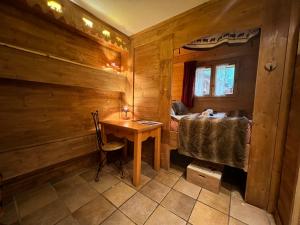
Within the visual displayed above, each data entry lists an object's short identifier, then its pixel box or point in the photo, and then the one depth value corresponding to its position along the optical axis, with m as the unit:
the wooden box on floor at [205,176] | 1.68
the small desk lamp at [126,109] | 2.54
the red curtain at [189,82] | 3.80
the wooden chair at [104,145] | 1.93
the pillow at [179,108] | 3.08
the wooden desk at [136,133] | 1.72
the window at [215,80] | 3.52
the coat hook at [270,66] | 1.32
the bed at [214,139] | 1.55
